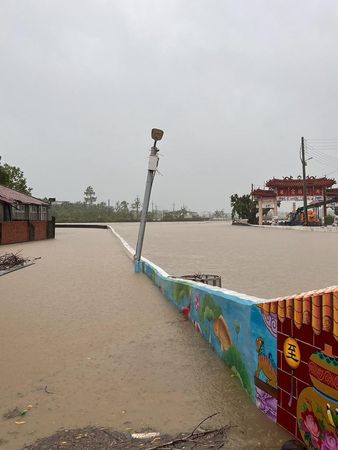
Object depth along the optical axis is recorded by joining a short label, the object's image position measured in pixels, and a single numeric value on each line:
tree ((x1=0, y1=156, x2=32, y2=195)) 40.59
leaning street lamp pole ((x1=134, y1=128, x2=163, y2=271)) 9.96
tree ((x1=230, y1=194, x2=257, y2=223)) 62.11
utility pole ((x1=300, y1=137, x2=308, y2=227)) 42.45
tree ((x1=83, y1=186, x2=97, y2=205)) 102.46
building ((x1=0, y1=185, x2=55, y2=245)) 23.11
